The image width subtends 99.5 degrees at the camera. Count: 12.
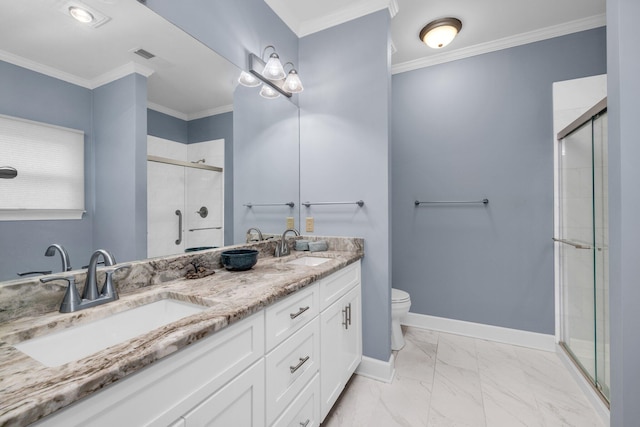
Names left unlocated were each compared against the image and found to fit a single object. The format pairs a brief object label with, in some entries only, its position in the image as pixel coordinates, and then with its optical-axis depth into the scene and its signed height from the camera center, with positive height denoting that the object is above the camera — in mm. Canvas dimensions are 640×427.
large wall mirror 815 +497
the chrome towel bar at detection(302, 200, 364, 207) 1956 +75
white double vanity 577 -444
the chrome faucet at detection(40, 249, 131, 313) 847 -252
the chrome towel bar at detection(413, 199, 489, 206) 2442 +97
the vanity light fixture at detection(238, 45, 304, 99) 1727 +924
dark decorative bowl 1405 -247
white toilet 2180 -808
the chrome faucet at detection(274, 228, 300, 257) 1910 -249
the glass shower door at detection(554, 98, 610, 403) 1677 -230
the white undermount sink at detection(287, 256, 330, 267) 1809 -324
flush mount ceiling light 2156 +1478
